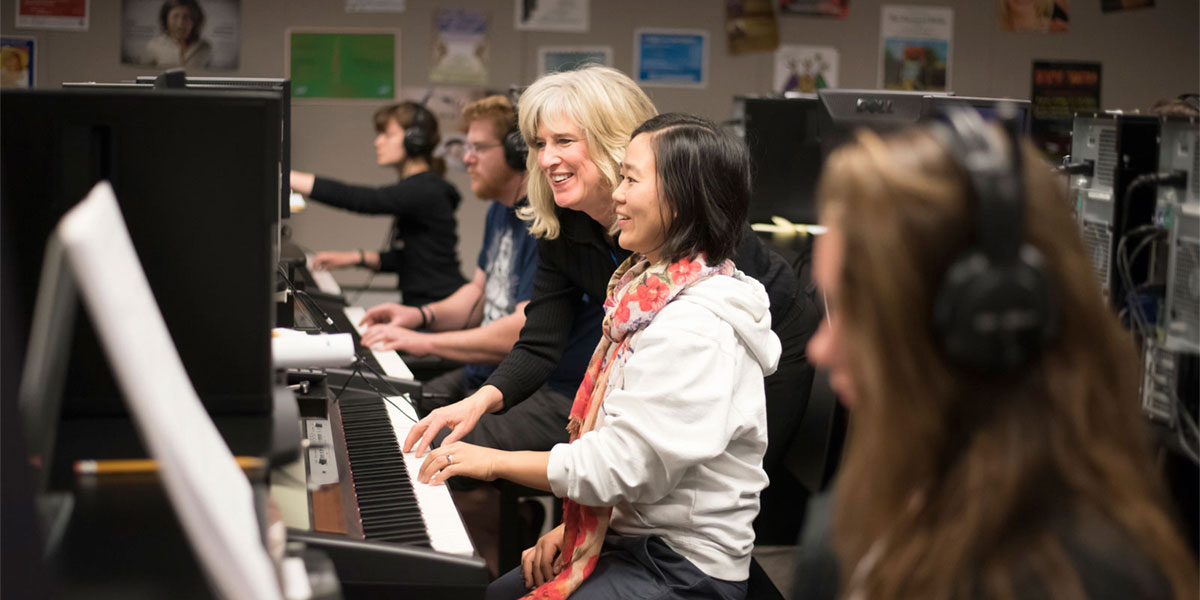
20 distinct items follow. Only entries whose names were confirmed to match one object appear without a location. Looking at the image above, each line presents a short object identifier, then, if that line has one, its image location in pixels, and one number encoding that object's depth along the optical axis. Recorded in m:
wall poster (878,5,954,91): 4.48
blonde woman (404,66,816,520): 1.93
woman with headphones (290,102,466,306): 3.44
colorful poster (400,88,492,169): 4.26
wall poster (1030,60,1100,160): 4.57
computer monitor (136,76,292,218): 1.95
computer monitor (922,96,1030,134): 1.89
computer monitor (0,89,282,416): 0.93
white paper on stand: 0.73
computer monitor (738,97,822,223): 3.14
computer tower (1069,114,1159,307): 1.66
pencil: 0.96
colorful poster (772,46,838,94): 4.45
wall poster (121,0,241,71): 4.06
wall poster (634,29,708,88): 4.37
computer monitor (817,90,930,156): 2.24
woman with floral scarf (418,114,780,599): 1.39
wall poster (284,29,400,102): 4.18
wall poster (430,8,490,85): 4.23
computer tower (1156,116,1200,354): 1.51
